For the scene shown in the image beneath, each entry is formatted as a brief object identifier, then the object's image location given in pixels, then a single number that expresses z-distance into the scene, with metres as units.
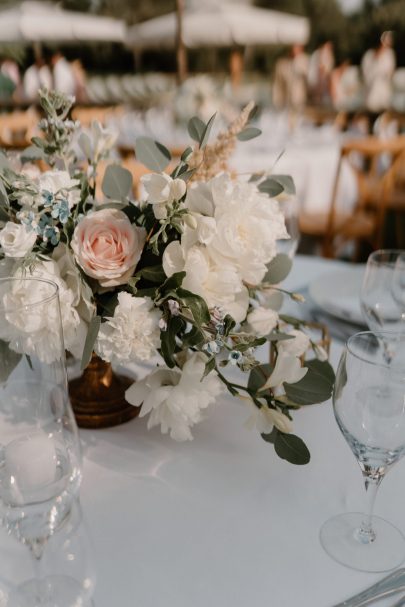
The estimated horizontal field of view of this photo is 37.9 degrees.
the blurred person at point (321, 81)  7.06
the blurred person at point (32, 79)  6.32
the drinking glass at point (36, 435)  0.58
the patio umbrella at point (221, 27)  5.89
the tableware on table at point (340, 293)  1.23
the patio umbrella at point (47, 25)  6.66
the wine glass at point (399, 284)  1.07
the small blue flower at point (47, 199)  0.70
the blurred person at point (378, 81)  6.91
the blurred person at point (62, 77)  6.07
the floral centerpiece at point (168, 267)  0.72
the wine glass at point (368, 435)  0.65
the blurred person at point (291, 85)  6.57
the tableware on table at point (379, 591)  0.61
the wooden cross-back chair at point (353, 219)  3.23
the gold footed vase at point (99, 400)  0.91
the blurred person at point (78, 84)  6.61
